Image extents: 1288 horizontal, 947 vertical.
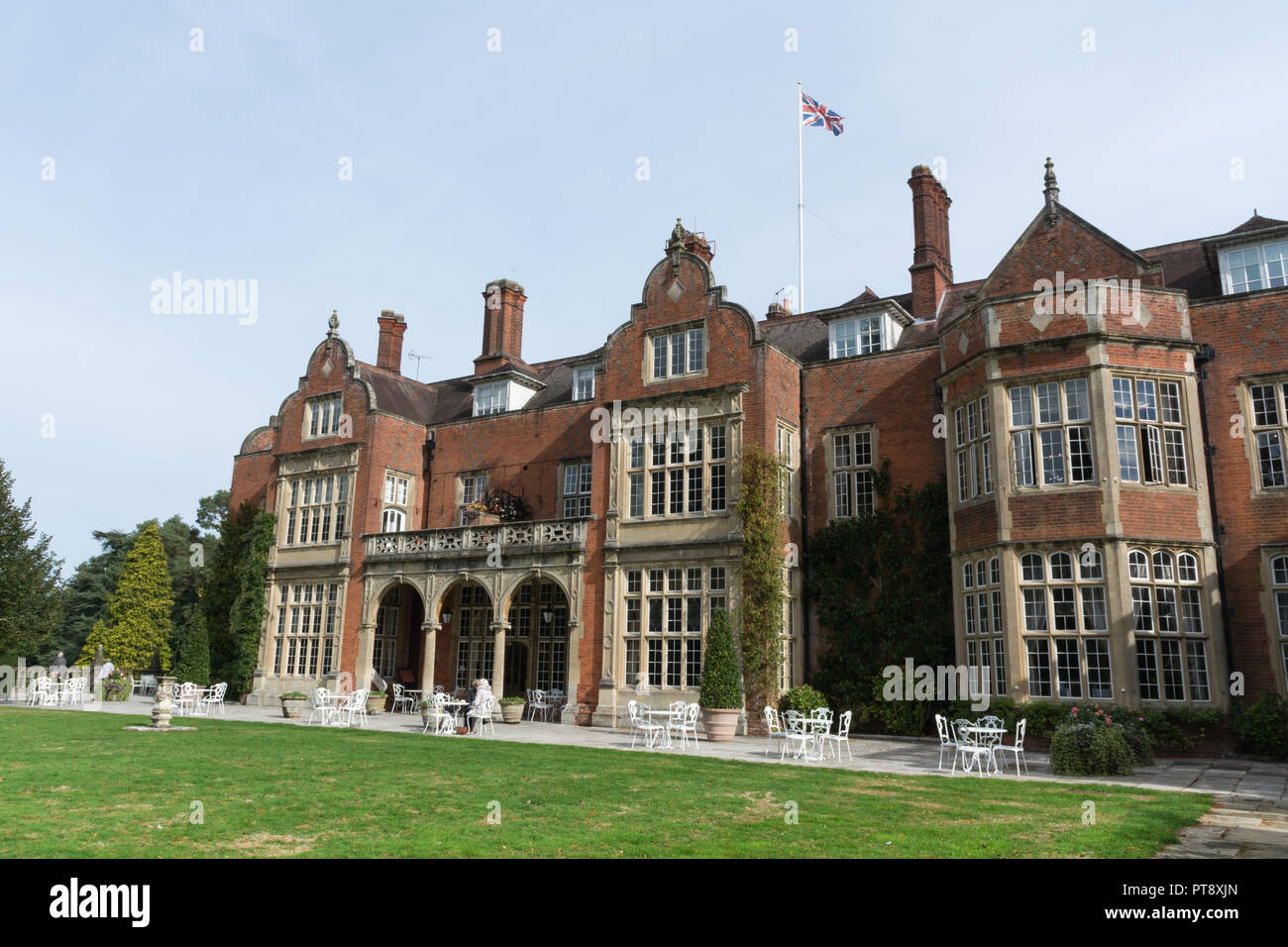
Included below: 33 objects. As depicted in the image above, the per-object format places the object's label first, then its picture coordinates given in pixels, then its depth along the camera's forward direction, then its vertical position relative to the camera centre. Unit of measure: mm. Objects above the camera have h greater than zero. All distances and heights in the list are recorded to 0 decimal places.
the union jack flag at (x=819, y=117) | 27734 +16151
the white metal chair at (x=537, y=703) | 24758 -1373
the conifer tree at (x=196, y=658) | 29469 -262
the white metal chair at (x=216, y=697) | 24203 -1272
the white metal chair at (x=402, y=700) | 26888 -1443
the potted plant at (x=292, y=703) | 23891 -1364
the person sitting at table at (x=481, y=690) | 20031 -834
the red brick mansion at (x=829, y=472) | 17781 +4573
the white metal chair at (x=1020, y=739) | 14227 -1288
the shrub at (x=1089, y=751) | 14203 -1452
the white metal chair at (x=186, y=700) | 23672 -1300
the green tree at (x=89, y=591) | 55656 +3499
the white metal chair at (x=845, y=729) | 16033 -1316
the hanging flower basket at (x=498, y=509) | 27875 +4331
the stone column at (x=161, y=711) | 18250 -1227
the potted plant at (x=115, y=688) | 30484 -1301
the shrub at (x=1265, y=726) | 16391 -1205
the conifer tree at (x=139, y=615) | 41375 +1584
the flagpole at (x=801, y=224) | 29808 +14091
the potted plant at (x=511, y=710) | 23969 -1500
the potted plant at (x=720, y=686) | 20109 -721
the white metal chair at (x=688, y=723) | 17922 -1374
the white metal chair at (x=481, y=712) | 19938 -1298
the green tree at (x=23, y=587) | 31516 +2118
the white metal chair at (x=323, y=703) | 21725 -1345
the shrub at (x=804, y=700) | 20703 -1019
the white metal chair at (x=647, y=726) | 17719 -1404
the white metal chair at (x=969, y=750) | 13992 -1441
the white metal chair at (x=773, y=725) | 16875 -1447
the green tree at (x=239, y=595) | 30203 +1827
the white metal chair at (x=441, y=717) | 19938 -1427
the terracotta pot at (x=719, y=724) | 20044 -1520
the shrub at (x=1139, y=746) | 15602 -1489
